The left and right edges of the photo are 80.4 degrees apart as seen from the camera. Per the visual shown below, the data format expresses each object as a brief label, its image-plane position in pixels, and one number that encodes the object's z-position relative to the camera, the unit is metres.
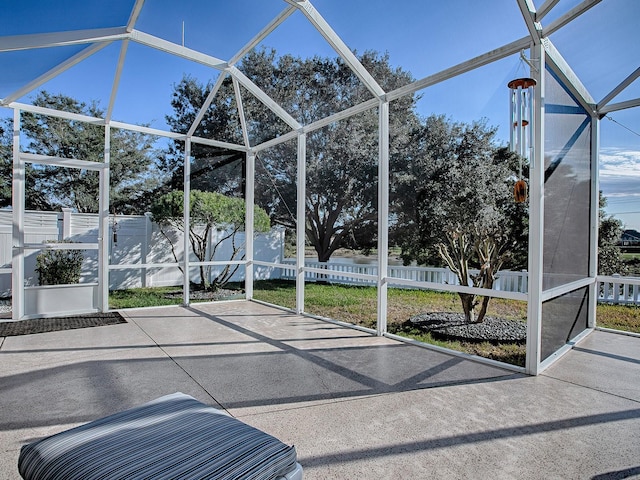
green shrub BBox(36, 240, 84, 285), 5.53
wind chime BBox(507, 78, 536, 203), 3.28
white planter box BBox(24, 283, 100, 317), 5.38
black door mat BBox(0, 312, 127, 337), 4.68
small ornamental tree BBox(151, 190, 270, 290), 6.82
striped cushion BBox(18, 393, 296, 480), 1.24
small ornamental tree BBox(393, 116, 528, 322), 4.70
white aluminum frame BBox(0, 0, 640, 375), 3.28
